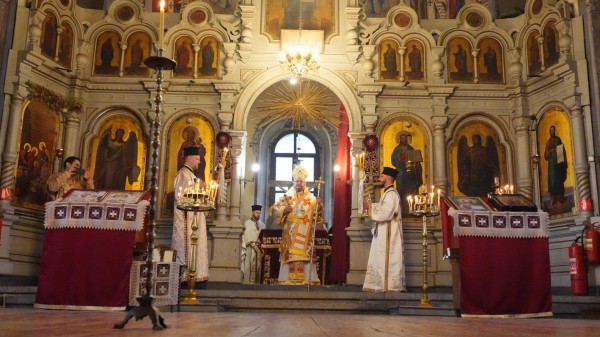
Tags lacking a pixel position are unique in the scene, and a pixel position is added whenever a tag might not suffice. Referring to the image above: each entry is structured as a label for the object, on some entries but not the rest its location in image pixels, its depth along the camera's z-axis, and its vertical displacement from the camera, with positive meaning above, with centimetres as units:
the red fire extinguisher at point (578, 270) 916 +5
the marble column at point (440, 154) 1140 +225
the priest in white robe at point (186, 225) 870 +65
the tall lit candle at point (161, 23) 432 +183
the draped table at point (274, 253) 1159 +35
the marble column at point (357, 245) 1098 +48
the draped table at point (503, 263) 711 +12
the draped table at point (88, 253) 699 +18
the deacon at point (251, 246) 1312 +52
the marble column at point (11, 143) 991 +208
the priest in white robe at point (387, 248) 929 +37
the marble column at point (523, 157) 1115 +216
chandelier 1094 +393
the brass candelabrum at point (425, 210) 805 +84
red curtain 1145 +114
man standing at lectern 927 +142
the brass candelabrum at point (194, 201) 774 +88
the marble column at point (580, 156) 989 +196
